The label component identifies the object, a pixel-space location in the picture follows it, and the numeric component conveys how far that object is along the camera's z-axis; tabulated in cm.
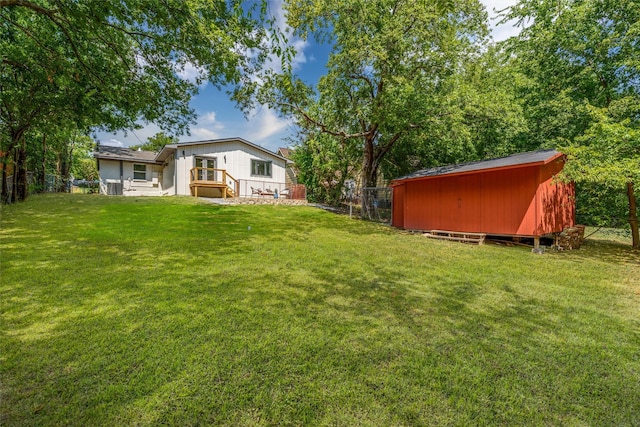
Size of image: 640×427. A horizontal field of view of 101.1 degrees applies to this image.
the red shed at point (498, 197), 782
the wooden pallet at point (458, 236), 887
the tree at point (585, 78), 683
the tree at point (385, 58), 1033
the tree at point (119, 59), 507
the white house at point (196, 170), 1688
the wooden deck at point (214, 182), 1633
